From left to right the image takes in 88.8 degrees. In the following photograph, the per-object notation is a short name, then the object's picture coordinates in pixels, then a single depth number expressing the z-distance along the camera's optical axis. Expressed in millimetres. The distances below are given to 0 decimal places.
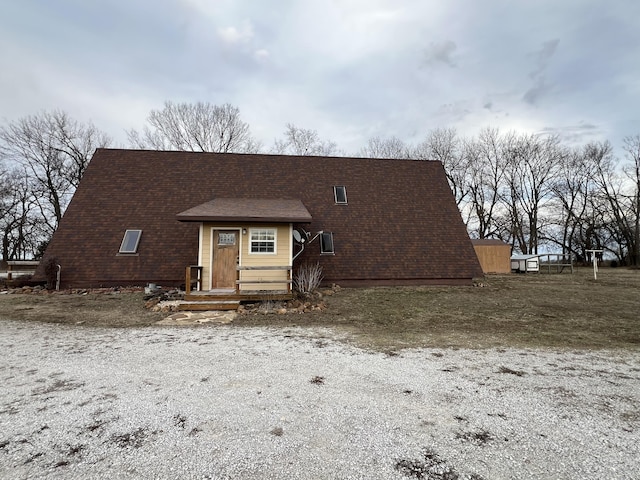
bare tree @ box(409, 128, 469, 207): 31609
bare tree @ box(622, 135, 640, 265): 29172
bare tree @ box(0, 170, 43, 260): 25188
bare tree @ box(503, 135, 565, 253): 31688
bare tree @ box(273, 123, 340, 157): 28797
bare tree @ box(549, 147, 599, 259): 31891
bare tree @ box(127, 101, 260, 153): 25609
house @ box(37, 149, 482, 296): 11016
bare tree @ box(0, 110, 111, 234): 22938
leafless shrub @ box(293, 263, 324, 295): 10752
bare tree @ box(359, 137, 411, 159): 30844
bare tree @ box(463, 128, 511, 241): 32606
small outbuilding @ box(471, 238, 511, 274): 22016
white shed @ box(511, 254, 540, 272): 23156
